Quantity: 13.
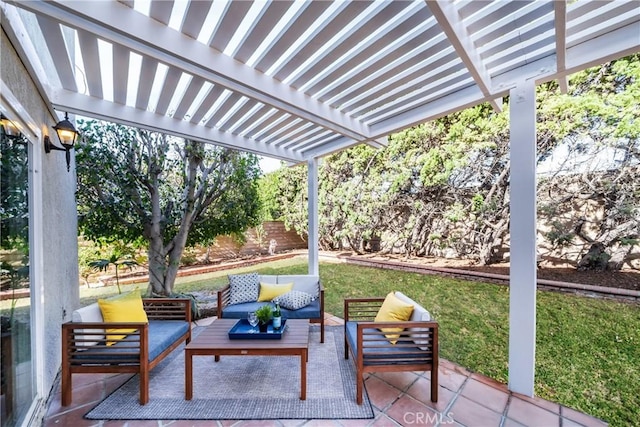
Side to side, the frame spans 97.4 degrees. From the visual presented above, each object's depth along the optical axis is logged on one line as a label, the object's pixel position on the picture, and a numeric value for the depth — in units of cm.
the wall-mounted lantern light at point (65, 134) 284
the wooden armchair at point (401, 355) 255
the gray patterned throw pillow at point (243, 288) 421
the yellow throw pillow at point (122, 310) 292
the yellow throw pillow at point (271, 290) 421
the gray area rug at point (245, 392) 241
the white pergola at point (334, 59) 193
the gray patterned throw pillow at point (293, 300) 394
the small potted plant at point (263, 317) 305
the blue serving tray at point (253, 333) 286
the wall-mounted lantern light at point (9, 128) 186
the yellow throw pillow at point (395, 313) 283
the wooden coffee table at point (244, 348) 259
